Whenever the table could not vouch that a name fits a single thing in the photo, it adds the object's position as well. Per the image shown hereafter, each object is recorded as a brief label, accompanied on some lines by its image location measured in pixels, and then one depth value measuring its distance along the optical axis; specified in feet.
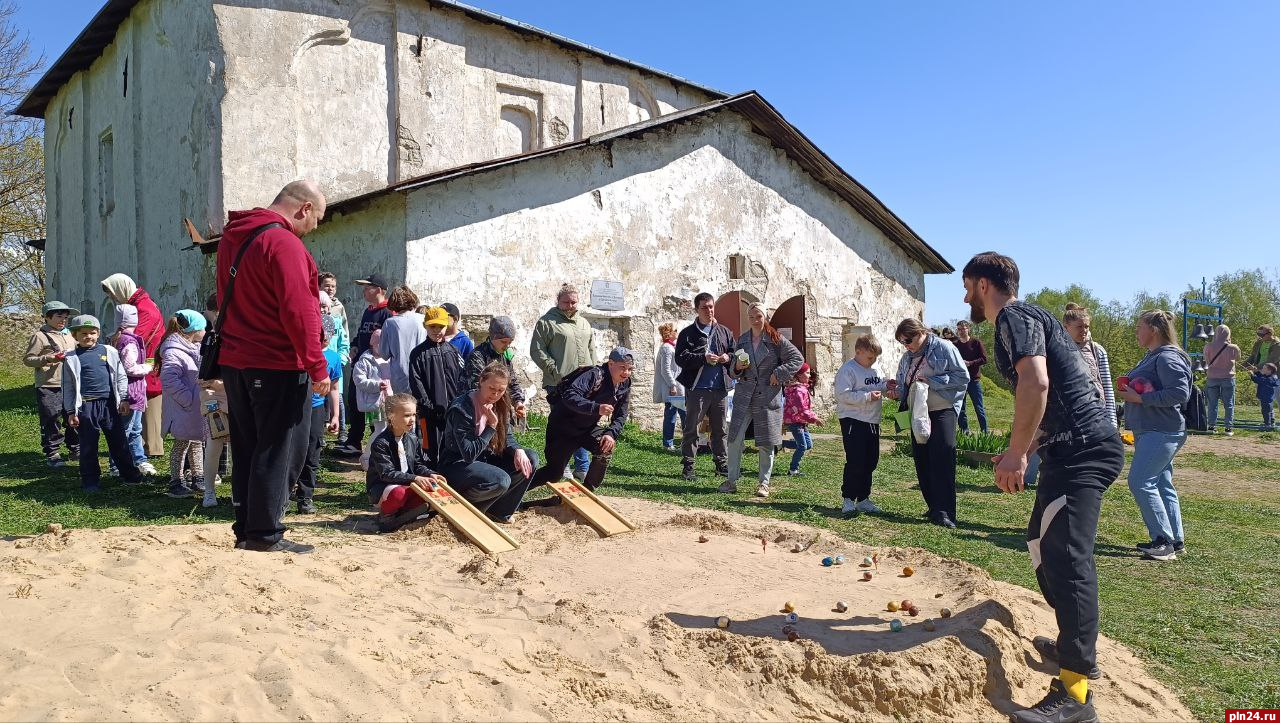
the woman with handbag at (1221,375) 51.44
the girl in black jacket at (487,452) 21.58
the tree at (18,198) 79.56
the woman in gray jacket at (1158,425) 21.20
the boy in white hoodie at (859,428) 25.32
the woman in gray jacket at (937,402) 24.43
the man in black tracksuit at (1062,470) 12.01
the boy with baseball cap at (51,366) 26.96
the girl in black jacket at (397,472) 20.93
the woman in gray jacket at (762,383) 26.91
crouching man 23.95
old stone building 41.11
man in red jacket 15.72
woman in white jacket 37.37
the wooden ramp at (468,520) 19.65
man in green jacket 28.30
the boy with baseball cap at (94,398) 24.68
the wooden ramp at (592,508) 21.80
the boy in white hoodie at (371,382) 26.86
